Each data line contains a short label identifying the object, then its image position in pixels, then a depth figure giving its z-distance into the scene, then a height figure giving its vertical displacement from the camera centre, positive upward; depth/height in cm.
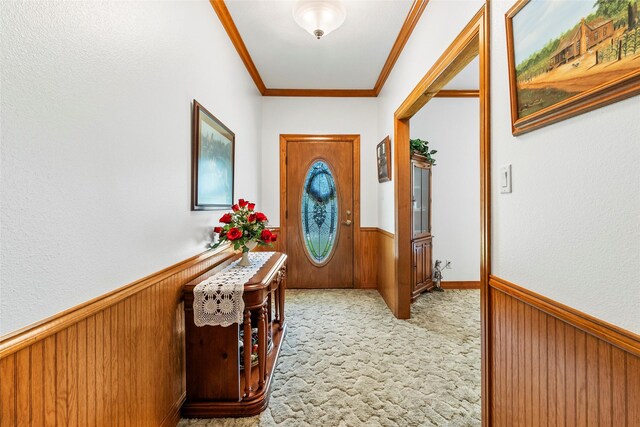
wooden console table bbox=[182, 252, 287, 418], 159 -87
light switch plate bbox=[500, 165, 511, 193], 118 +16
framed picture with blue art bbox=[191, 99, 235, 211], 175 +39
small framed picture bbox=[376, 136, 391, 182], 319 +68
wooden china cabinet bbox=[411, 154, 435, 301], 338 -12
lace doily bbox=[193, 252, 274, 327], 153 -48
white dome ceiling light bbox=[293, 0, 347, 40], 202 +149
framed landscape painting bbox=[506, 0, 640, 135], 71 +48
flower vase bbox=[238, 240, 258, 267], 205 -27
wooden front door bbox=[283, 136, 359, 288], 395 +6
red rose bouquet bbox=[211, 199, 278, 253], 198 -9
